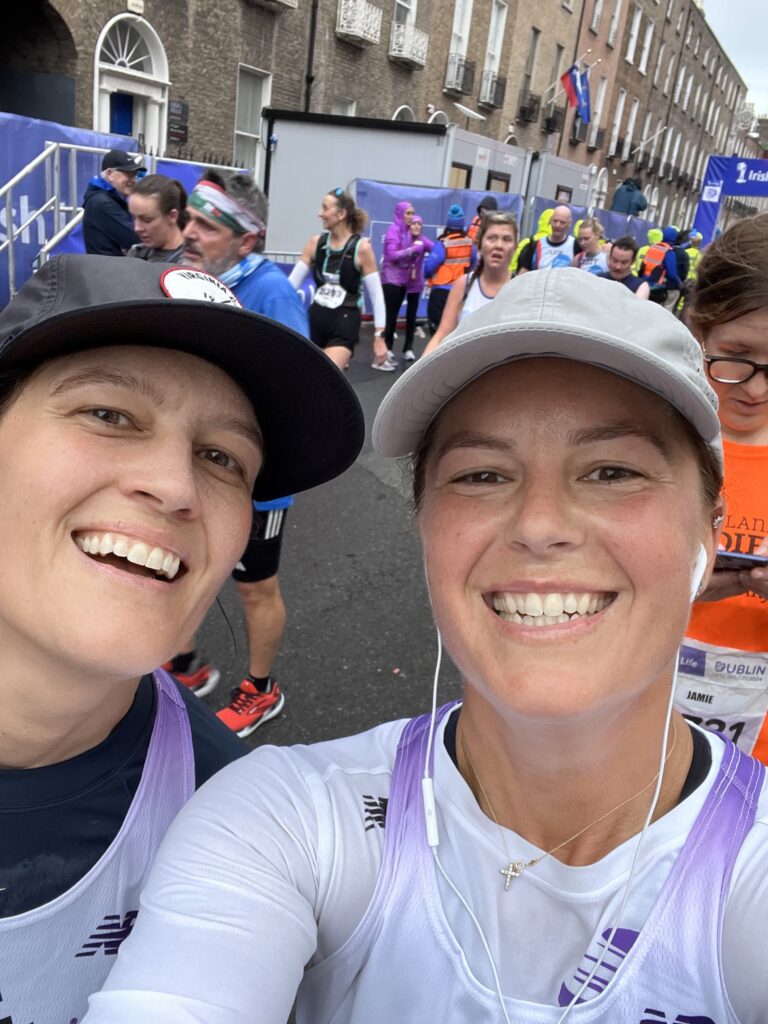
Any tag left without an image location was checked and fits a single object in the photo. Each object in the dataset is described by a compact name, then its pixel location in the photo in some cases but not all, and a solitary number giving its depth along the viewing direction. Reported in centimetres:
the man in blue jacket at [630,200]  2152
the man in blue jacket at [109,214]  580
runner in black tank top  618
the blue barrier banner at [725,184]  1416
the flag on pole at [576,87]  2194
